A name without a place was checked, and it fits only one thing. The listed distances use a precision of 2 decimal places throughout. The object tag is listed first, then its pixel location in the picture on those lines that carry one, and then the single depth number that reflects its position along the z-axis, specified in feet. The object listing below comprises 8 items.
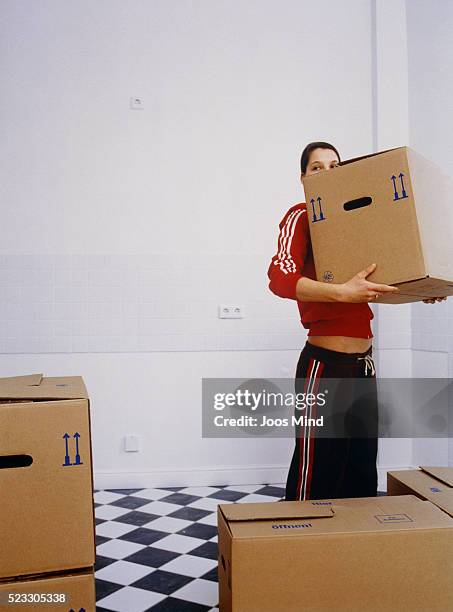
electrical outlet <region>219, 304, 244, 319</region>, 10.71
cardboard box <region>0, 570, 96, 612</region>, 3.64
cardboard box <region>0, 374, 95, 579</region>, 3.63
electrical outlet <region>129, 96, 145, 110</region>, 10.58
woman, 5.22
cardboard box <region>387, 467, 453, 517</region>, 4.65
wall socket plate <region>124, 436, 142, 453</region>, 10.43
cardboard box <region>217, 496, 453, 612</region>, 3.81
